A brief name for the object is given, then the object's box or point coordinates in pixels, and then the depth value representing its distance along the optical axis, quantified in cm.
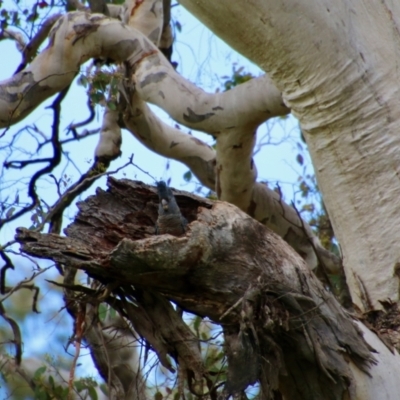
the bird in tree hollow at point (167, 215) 2500
